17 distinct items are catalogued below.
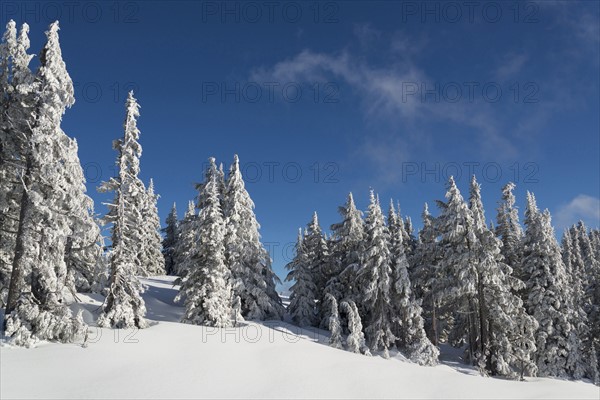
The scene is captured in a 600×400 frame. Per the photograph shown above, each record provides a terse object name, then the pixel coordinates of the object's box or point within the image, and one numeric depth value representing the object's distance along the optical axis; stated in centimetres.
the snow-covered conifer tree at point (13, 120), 2080
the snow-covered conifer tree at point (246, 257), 3650
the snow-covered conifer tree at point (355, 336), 3131
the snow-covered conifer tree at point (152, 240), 5871
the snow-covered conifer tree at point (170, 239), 7150
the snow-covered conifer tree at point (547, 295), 3588
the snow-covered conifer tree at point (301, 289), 3969
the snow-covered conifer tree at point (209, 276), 2952
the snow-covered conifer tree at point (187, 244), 3238
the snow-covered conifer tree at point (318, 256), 4234
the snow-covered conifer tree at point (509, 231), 4219
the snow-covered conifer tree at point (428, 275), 3659
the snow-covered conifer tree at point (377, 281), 3478
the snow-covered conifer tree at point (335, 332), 3136
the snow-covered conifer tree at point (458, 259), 3366
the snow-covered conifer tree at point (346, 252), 3825
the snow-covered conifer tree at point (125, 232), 2433
